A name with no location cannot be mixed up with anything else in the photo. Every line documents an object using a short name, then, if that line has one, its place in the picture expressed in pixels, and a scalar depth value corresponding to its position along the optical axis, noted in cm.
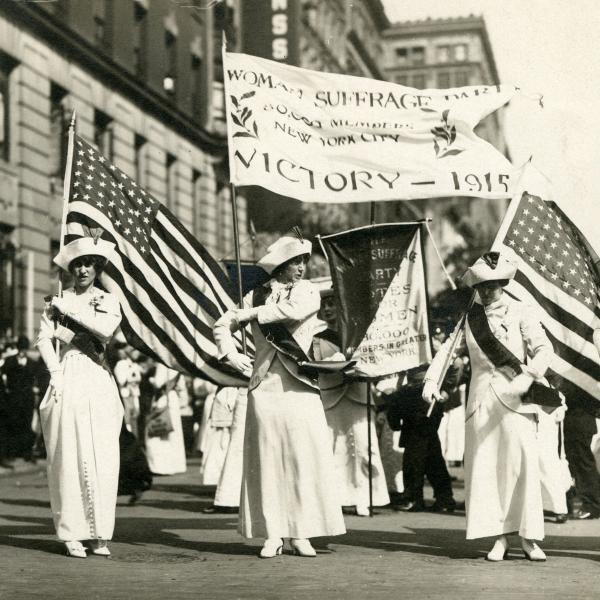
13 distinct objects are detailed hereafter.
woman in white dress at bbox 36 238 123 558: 846
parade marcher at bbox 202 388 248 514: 1194
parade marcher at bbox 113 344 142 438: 1820
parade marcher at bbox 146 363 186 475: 1795
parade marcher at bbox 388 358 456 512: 1259
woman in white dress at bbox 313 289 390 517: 1213
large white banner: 1005
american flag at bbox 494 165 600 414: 931
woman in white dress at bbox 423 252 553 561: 836
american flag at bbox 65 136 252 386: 1012
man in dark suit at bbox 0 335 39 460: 1848
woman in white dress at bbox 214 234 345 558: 845
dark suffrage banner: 1126
